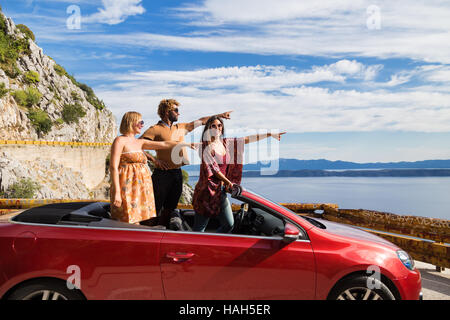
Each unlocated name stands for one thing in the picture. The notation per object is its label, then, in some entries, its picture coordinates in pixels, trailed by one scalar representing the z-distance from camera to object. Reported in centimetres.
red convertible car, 289
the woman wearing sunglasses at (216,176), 374
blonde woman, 355
